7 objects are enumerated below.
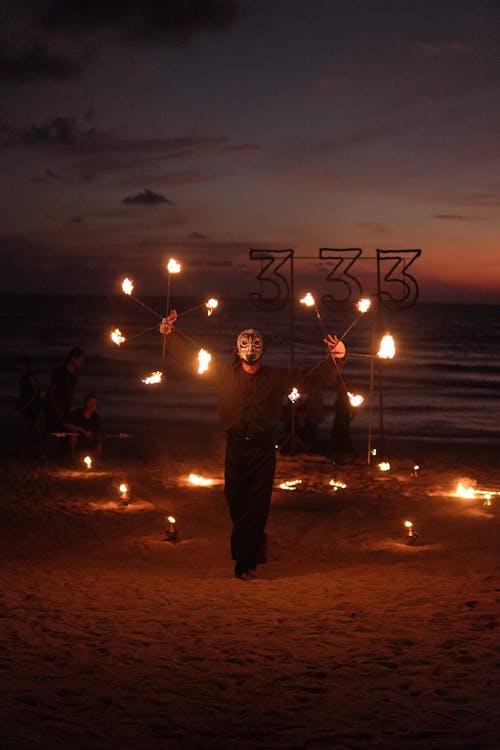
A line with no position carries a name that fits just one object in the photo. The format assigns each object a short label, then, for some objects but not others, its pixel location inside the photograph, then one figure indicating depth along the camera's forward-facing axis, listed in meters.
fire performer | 8.77
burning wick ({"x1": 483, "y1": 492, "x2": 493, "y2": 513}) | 11.91
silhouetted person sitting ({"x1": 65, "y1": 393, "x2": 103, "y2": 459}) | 16.02
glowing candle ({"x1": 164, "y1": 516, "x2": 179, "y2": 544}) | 10.46
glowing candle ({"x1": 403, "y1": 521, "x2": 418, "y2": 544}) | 10.11
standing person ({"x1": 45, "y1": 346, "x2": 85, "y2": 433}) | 15.88
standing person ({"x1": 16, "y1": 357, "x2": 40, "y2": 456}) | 16.88
